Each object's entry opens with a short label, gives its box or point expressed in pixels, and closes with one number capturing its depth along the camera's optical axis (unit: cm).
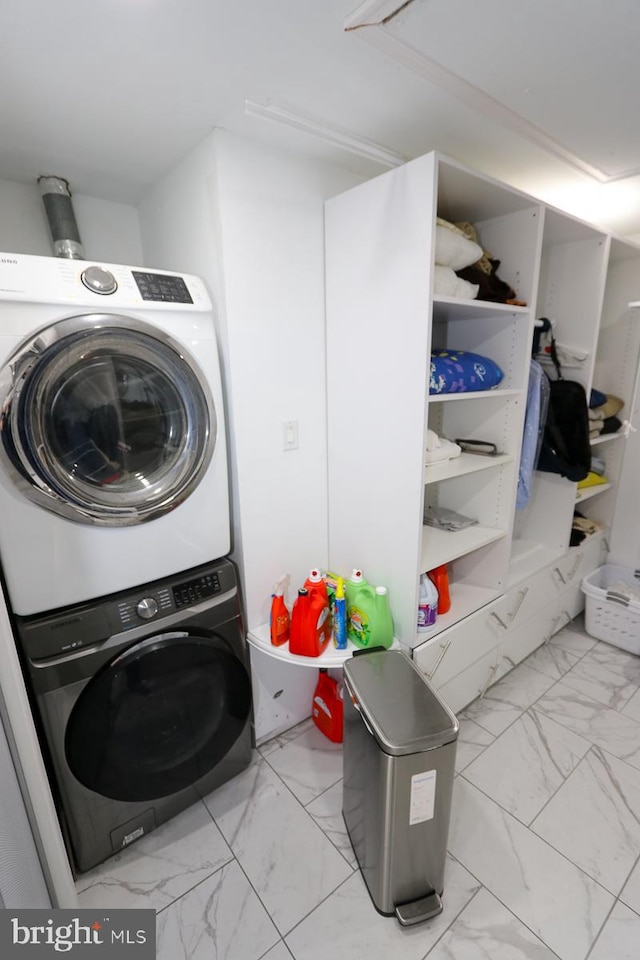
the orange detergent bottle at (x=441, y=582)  176
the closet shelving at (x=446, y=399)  138
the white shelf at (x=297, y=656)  151
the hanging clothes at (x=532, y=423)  182
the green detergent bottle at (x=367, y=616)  154
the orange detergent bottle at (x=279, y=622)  159
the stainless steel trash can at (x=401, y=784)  115
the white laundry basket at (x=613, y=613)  233
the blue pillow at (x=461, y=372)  150
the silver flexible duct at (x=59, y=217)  152
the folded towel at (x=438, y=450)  159
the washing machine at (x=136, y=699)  122
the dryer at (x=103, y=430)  109
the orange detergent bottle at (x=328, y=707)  184
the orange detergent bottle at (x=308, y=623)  151
